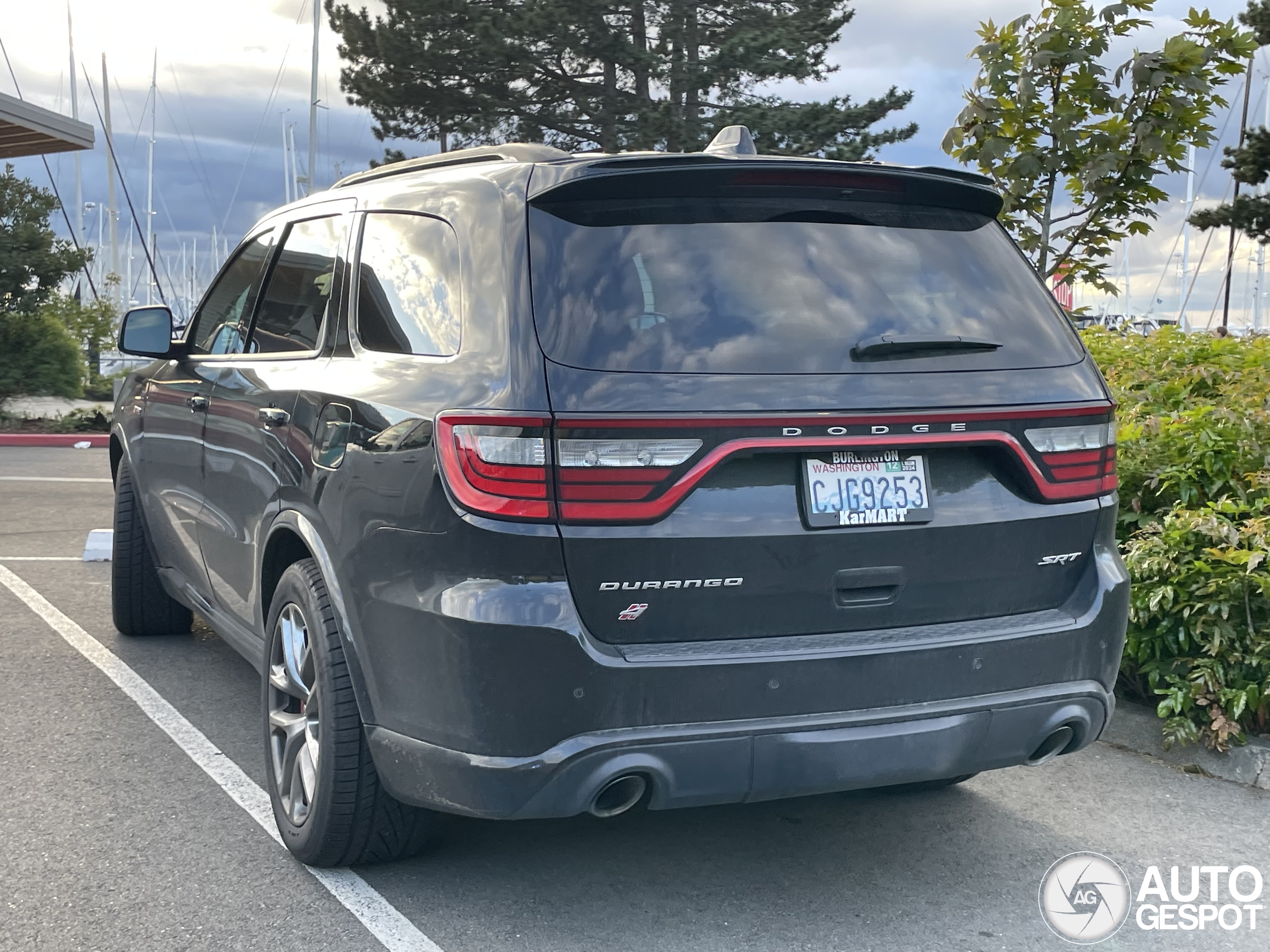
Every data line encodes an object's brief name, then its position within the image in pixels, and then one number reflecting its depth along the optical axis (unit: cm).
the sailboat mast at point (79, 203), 5069
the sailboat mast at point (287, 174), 5397
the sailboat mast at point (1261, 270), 4906
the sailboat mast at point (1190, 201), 4305
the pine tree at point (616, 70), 2478
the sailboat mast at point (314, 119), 4047
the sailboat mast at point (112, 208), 4269
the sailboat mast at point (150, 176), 5559
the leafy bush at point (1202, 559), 479
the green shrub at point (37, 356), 1834
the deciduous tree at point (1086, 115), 801
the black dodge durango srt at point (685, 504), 290
